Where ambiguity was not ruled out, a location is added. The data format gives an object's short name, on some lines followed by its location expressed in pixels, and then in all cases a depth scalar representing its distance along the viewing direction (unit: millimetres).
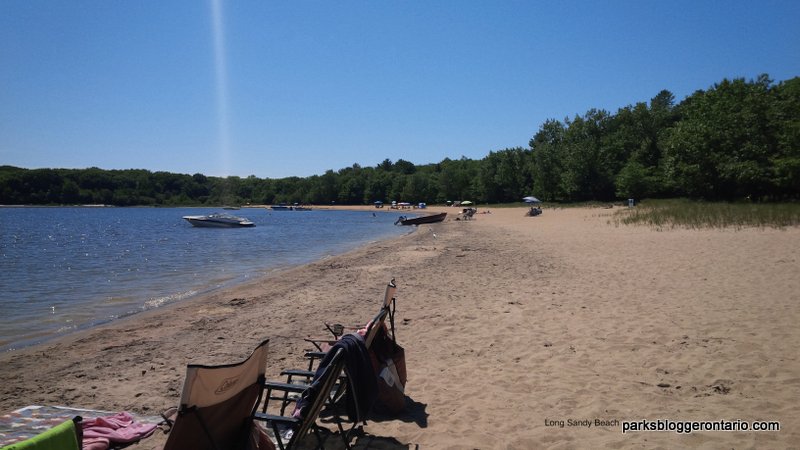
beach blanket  3578
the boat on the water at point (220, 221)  51375
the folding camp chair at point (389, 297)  4686
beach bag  4520
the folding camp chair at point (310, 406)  3289
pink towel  3387
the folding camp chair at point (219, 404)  2602
